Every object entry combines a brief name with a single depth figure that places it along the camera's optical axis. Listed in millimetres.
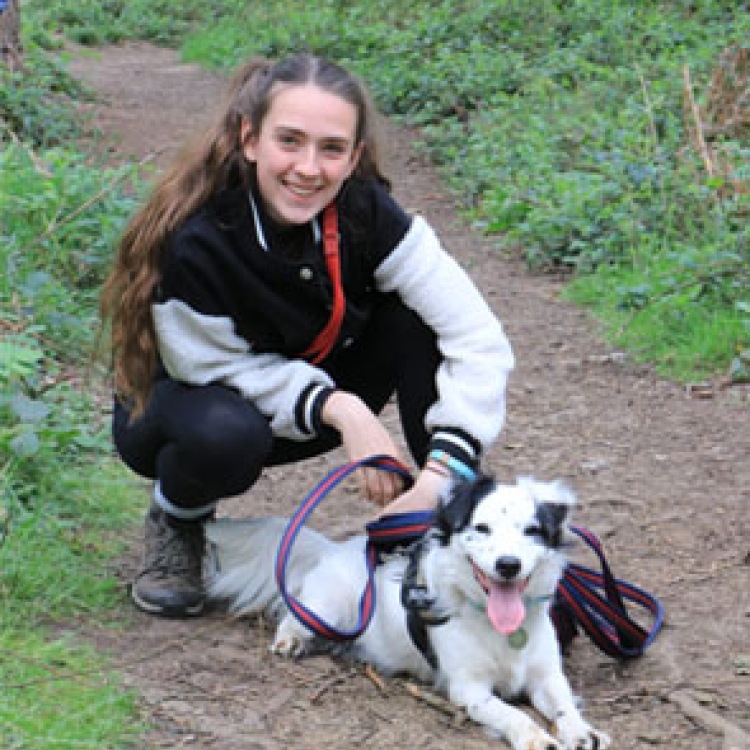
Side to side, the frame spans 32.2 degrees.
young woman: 2777
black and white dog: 2426
